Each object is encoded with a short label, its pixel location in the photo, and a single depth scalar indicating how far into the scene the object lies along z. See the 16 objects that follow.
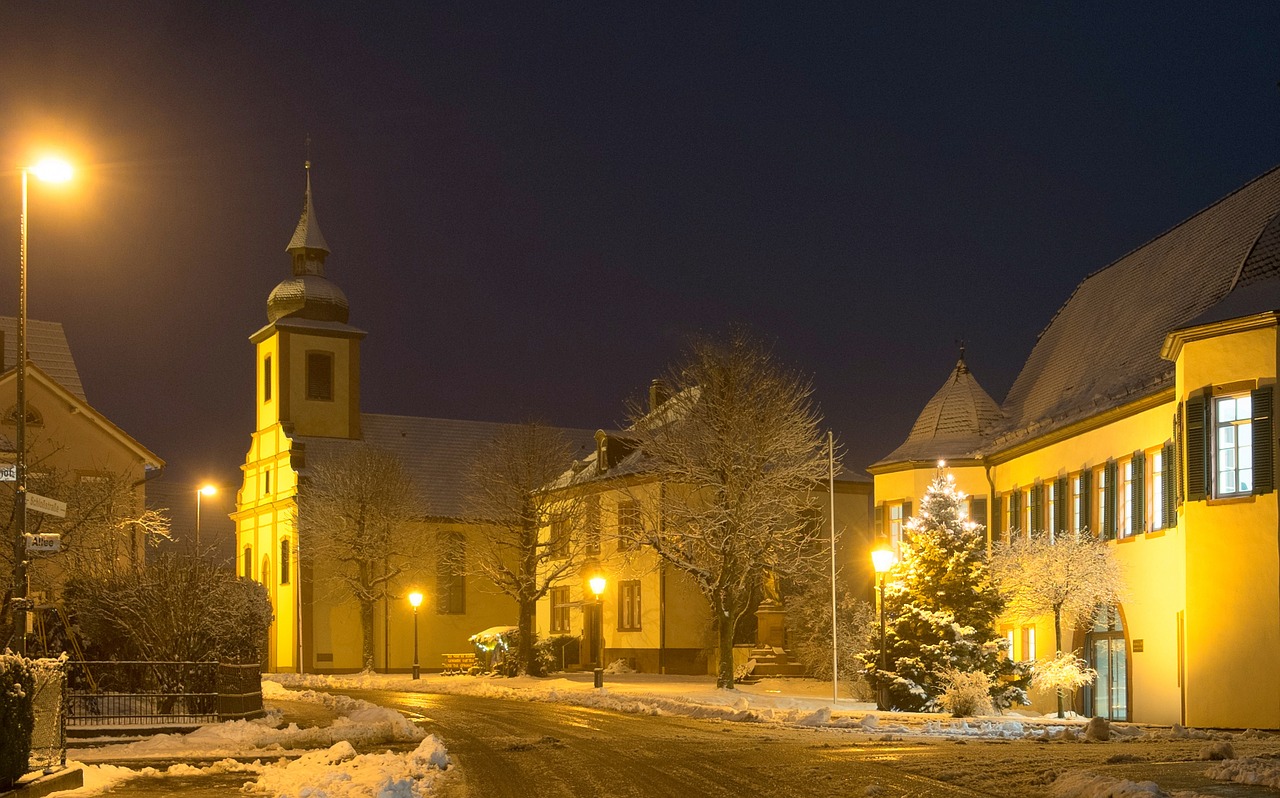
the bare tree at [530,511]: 55.44
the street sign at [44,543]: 18.16
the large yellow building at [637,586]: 55.56
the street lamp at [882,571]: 32.25
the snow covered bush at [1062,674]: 31.33
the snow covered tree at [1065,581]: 32.16
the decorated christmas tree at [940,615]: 31.88
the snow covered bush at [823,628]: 42.62
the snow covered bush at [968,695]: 30.06
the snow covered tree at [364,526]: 62.50
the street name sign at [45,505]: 17.53
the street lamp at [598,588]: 41.50
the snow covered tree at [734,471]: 39.78
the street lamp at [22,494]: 18.31
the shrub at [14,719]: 13.91
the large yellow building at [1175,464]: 27.47
